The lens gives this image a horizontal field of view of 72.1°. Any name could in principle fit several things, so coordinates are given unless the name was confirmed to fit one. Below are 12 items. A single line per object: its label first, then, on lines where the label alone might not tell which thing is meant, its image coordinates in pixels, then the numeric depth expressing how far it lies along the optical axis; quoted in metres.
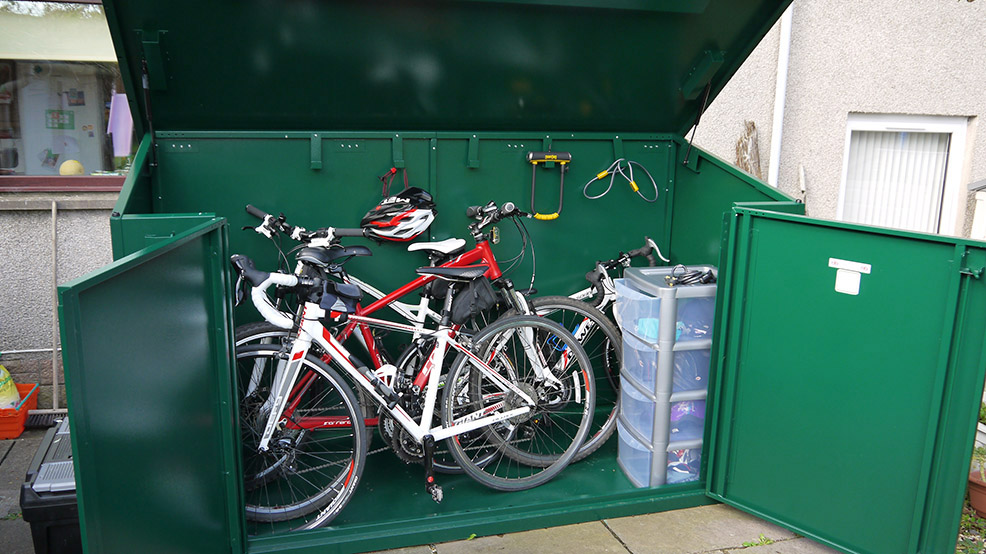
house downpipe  5.46
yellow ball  4.53
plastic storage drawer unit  3.15
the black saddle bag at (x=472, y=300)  3.19
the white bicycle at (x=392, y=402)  2.86
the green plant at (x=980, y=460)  3.35
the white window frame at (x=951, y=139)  5.91
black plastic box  2.27
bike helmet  3.37
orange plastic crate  4.04
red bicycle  3.09
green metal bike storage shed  1.97
